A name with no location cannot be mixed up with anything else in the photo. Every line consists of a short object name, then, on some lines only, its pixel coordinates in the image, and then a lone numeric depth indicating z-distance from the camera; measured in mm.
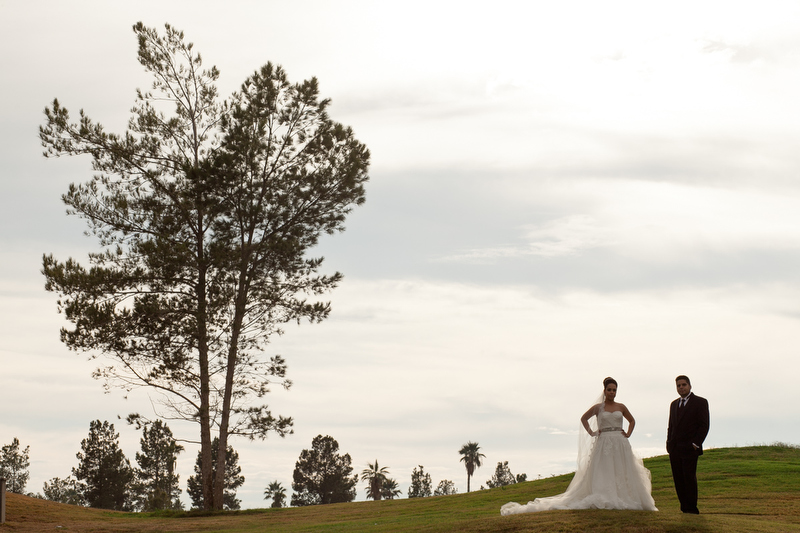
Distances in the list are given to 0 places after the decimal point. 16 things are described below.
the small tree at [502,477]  114938
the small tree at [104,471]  74625
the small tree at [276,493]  103312
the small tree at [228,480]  83125
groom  13469
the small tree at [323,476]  87875
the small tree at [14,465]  83000
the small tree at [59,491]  94006
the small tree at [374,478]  89188
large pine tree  28844
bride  13867
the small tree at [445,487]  119538
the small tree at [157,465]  80812
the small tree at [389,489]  102294
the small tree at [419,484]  115000
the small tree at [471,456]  107875
